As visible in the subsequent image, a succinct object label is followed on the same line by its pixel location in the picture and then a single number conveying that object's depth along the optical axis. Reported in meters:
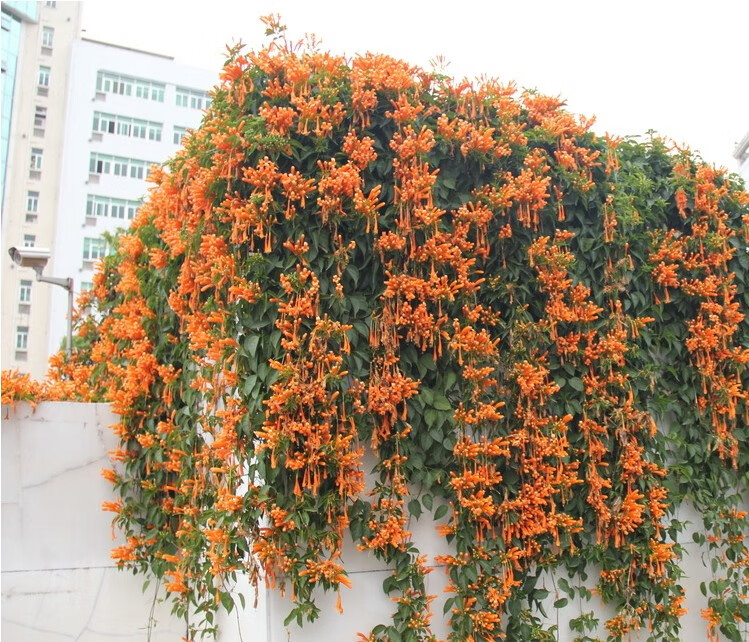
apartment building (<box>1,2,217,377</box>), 24.36
